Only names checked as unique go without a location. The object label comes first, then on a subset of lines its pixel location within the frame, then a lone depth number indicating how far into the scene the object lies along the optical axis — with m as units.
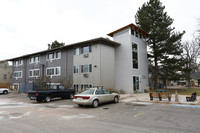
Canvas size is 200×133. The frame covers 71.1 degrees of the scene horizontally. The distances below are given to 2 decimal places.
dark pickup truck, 13.92
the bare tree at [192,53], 35.16
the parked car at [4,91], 25.78
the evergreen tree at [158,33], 22.55
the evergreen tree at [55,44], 43.72
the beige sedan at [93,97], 10.40
